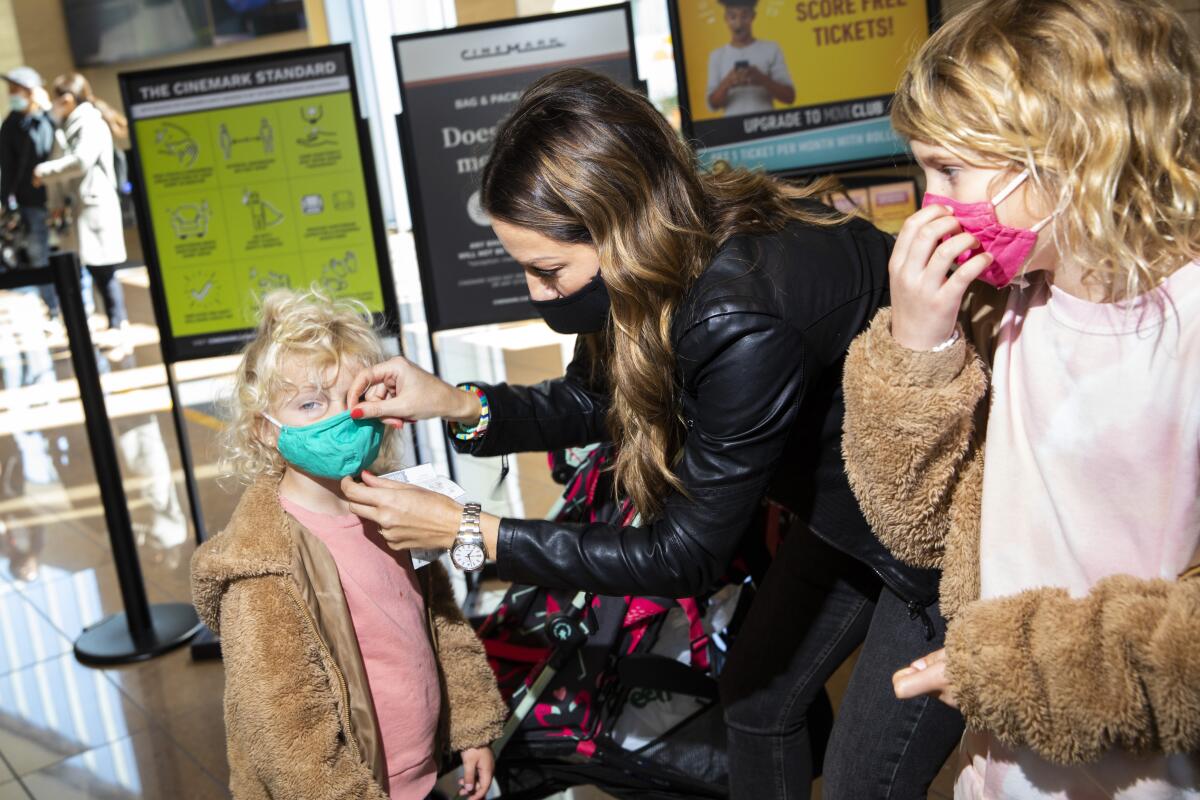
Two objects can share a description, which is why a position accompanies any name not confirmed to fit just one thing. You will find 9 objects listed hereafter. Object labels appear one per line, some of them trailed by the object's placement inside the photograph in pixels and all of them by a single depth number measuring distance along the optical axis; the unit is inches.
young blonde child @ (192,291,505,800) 76.8
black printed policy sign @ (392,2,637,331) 148.6
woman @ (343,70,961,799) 70.5
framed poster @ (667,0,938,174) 164.4
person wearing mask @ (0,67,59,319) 368.2
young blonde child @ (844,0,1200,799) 52.0
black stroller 94.6
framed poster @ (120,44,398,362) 145.7
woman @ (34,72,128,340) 351.3
